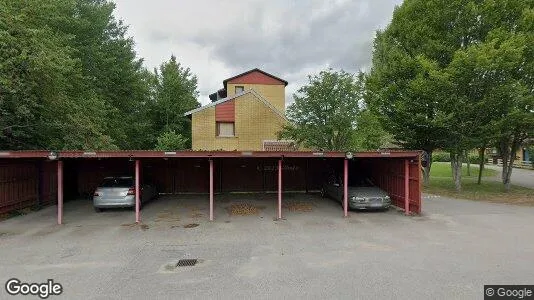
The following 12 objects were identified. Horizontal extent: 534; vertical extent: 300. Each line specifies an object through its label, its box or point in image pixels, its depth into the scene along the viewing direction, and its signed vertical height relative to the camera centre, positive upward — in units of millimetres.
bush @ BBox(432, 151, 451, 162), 51531 -960
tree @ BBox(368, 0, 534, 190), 16438 +3849
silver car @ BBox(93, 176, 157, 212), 13000 -1742
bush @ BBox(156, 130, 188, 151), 26828 +691
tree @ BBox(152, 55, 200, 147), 34375 +4785
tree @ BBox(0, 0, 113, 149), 13055 +2797
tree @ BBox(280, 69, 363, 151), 18359 +2201
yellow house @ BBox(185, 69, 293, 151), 22578 +1834
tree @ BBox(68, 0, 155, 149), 21609 +5994
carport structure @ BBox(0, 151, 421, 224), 11672 -1114
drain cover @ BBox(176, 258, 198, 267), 7395 -2538
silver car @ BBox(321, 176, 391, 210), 13023 -1826
